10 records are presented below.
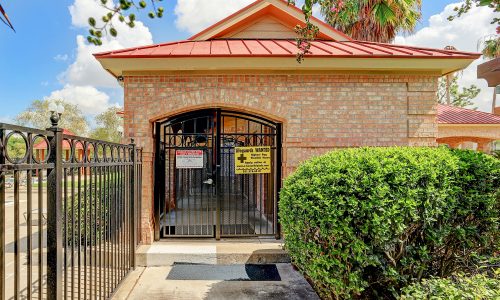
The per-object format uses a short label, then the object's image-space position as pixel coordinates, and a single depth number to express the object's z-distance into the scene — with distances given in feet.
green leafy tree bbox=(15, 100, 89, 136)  115.07
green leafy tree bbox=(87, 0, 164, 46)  5.99
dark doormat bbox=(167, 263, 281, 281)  15.34
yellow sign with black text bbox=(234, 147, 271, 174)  19.42
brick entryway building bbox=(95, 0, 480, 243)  17.93
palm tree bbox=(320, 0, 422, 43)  42.93
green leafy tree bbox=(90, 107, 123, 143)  121.08
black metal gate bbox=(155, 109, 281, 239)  19.03
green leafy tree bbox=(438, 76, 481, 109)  124.36
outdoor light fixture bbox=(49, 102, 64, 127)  8.05
